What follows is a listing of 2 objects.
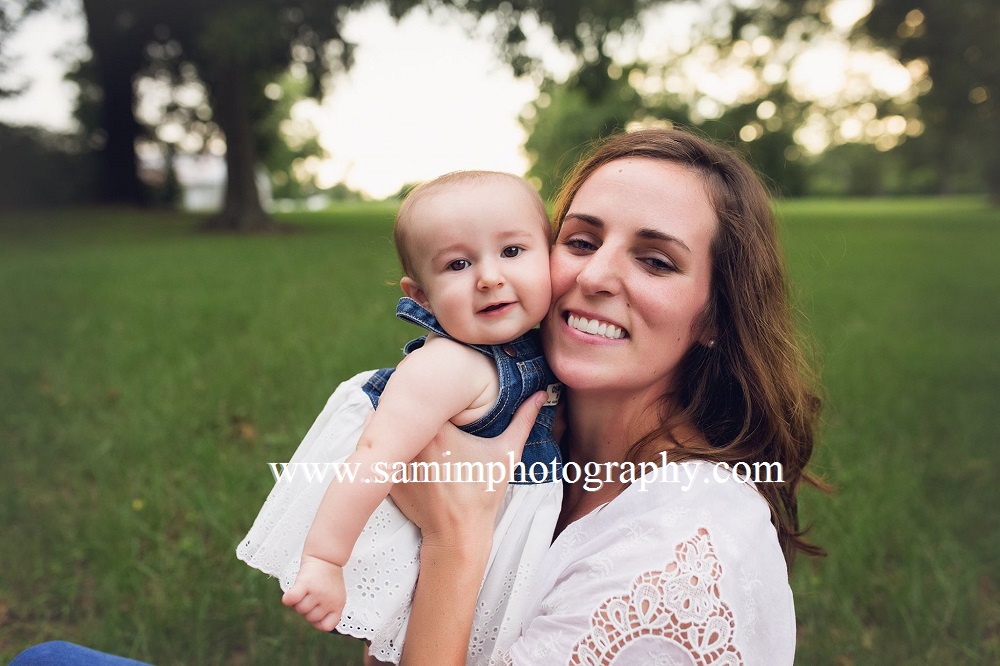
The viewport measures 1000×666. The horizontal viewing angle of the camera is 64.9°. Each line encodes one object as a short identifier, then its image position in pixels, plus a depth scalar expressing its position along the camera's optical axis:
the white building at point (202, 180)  24.08
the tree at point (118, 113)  19.23
